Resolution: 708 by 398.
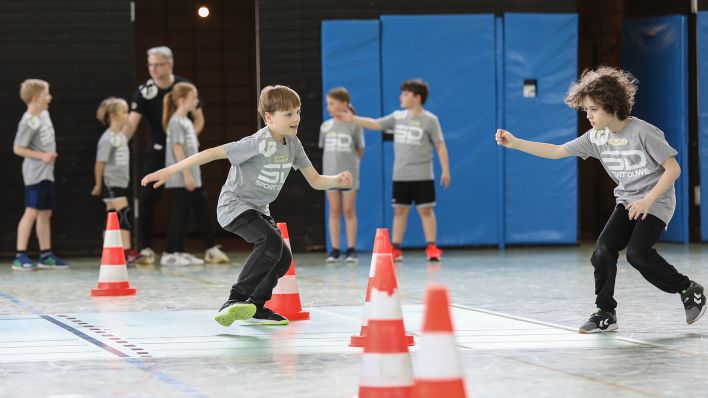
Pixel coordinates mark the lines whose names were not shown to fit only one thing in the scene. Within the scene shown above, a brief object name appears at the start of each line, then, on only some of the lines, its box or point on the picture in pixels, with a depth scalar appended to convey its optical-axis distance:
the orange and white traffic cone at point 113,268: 12.74
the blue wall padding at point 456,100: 19.59
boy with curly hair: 9.33
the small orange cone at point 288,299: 10.36
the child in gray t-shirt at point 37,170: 16.82
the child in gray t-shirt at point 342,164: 17.49
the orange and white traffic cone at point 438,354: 5.16
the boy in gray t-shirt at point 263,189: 9.84
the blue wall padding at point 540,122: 19.78
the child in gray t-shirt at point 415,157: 17.42
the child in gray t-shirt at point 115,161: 17.85
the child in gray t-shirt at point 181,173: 17.11
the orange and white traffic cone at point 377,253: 8.36
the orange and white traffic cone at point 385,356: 6.27
